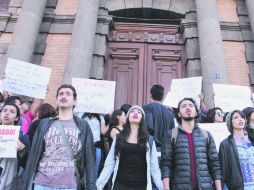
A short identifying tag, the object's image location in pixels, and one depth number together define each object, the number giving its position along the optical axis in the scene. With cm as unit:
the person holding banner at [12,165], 247
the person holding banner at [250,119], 318
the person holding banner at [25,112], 330
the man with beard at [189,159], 249
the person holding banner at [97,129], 320
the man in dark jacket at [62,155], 225
